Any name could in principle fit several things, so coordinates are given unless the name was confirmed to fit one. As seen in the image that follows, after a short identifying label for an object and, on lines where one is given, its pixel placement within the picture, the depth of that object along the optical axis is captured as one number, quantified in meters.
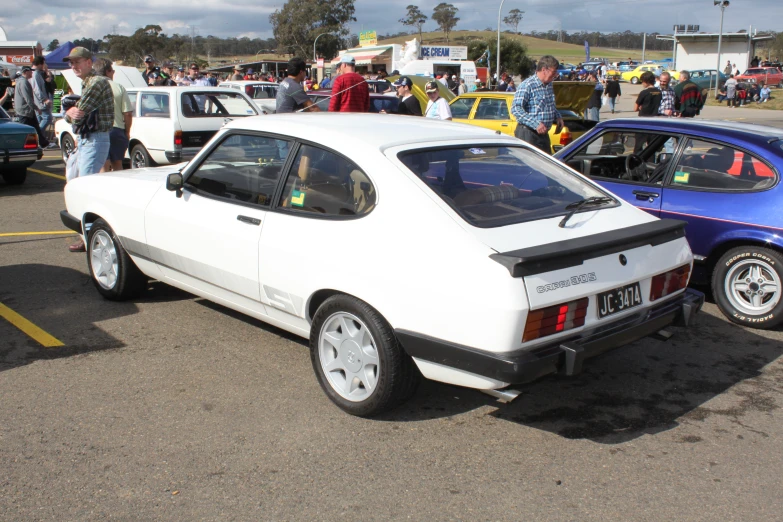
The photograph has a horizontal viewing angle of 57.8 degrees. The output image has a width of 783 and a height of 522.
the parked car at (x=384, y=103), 15.85
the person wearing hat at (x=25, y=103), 14.25
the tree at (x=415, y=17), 127.44
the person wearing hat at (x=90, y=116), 6.95
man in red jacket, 9.05
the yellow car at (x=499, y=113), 12.68
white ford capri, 3.14
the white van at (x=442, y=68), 35.84
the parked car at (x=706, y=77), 43.66
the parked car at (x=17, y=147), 10.91
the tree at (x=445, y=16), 126.94
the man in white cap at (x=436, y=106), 11.51
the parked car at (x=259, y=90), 19.75
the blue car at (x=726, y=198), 5.08
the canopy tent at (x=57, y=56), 29.84
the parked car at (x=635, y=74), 57.91
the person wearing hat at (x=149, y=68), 21.23
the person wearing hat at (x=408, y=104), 11.88
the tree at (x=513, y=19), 150.12
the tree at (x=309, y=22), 100.81
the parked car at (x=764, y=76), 46.24
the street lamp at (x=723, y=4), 40.94
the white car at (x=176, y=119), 11.12
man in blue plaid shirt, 7.70
